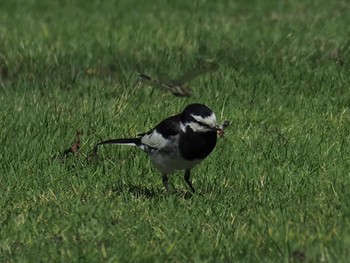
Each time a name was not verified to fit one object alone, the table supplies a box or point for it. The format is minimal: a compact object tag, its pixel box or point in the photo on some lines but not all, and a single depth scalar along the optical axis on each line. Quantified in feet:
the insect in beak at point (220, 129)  47.34
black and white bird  47.70
